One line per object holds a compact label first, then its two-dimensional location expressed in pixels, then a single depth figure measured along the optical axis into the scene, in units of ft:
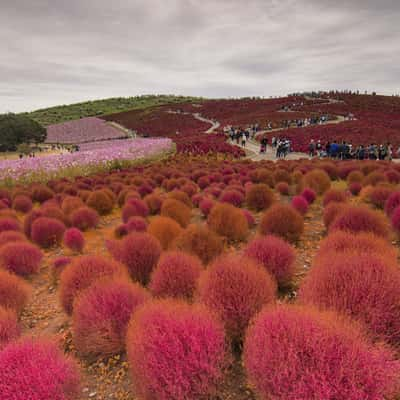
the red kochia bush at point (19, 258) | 16.52
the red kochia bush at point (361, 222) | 14.56
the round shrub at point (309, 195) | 25.03
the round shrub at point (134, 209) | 24.63
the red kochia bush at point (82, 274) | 11.91
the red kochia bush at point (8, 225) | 22.41
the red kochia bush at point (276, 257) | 12.19
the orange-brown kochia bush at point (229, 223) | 18.19
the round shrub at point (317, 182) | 28.32
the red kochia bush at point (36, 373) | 6.64
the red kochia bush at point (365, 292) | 7.73
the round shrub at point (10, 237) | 19.27
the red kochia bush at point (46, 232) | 21.36
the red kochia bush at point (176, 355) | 6.45
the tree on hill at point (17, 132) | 131.63
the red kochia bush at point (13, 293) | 12.57
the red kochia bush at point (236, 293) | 8.75
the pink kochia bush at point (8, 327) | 9.88
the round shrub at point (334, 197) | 22.44
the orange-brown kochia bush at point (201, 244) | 13.97
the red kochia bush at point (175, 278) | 10.97
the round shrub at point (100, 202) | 29.25
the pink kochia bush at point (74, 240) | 19.69
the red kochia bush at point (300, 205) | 21.70
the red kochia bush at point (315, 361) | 5.35
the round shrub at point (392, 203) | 19.21
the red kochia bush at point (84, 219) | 24.27
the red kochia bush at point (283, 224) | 17.37
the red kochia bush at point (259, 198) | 25.00
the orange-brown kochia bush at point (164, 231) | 16.92
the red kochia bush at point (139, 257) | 13.94
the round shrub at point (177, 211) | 22.19
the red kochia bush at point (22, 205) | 31.01
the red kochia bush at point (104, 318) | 9.35
